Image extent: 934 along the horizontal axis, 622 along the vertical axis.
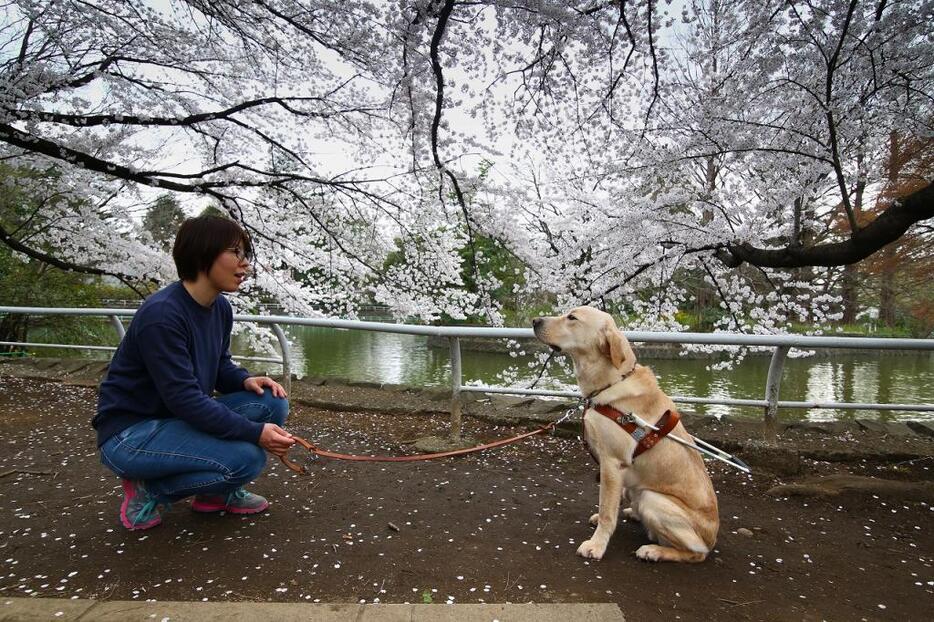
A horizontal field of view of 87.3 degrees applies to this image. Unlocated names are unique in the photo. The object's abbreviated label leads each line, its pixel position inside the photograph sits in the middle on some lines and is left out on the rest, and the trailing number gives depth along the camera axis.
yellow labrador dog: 2.28
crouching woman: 2.12
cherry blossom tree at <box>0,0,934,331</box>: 4.49
